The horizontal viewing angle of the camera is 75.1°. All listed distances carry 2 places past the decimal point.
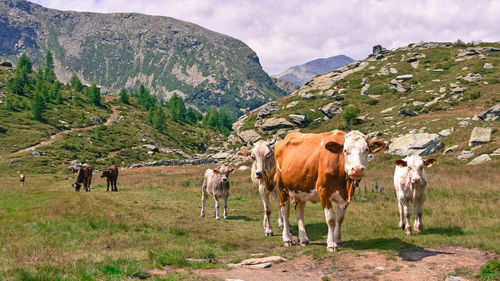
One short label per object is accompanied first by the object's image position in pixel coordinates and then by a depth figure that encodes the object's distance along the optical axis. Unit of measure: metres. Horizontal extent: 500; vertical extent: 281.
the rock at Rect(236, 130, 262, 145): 75.04
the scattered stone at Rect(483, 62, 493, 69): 70.64
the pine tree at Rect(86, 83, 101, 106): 136.25
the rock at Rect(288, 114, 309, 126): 74.38
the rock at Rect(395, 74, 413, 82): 81.62
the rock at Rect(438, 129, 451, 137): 41.08
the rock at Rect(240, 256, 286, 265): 9.05
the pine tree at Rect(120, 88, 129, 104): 160.00
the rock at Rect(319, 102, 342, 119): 73.81
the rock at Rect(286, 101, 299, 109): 89.52
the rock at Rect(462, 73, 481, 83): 65.56
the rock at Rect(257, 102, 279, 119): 86.59
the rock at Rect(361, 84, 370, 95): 82.38
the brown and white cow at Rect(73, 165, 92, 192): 33.61
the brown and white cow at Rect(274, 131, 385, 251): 9.39
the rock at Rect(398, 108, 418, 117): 57.22
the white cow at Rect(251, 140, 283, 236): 13.33
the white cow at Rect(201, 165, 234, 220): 19.32
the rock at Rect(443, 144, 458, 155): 35.47
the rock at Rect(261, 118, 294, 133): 74.88
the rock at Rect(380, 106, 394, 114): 64.69
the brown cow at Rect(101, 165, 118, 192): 33.66
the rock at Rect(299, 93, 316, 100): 91.69
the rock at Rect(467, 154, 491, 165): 29.14
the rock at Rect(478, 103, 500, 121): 41.38
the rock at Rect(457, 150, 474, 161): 31.95
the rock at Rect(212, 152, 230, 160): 75.74
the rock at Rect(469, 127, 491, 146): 33.93
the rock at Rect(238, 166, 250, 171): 48.56
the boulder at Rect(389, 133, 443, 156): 37.78
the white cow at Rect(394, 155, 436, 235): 12.76
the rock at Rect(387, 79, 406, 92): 76.39
